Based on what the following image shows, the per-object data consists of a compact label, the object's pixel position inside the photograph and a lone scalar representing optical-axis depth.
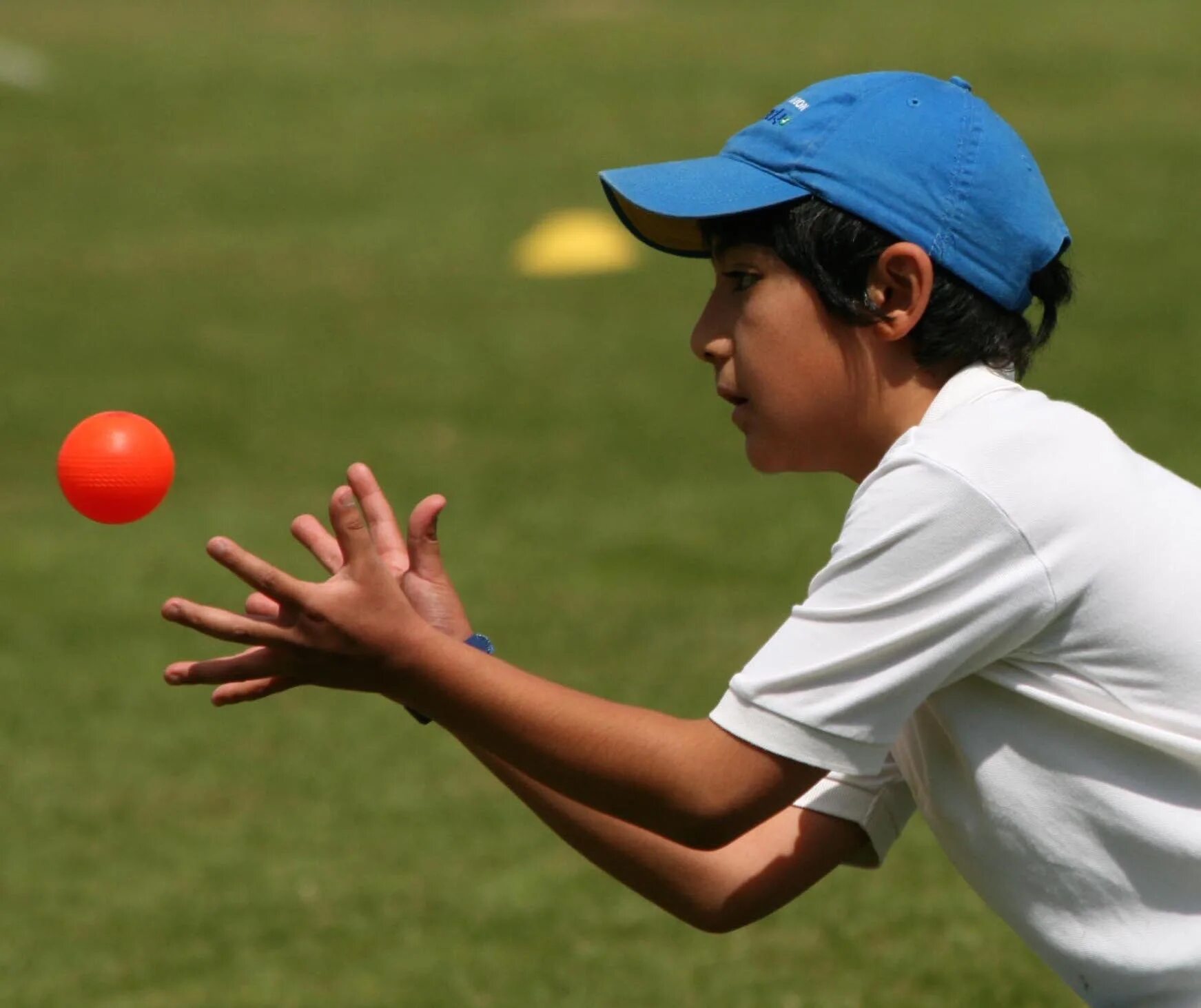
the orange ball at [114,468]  6.76
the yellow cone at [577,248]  26.02
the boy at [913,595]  5.00
